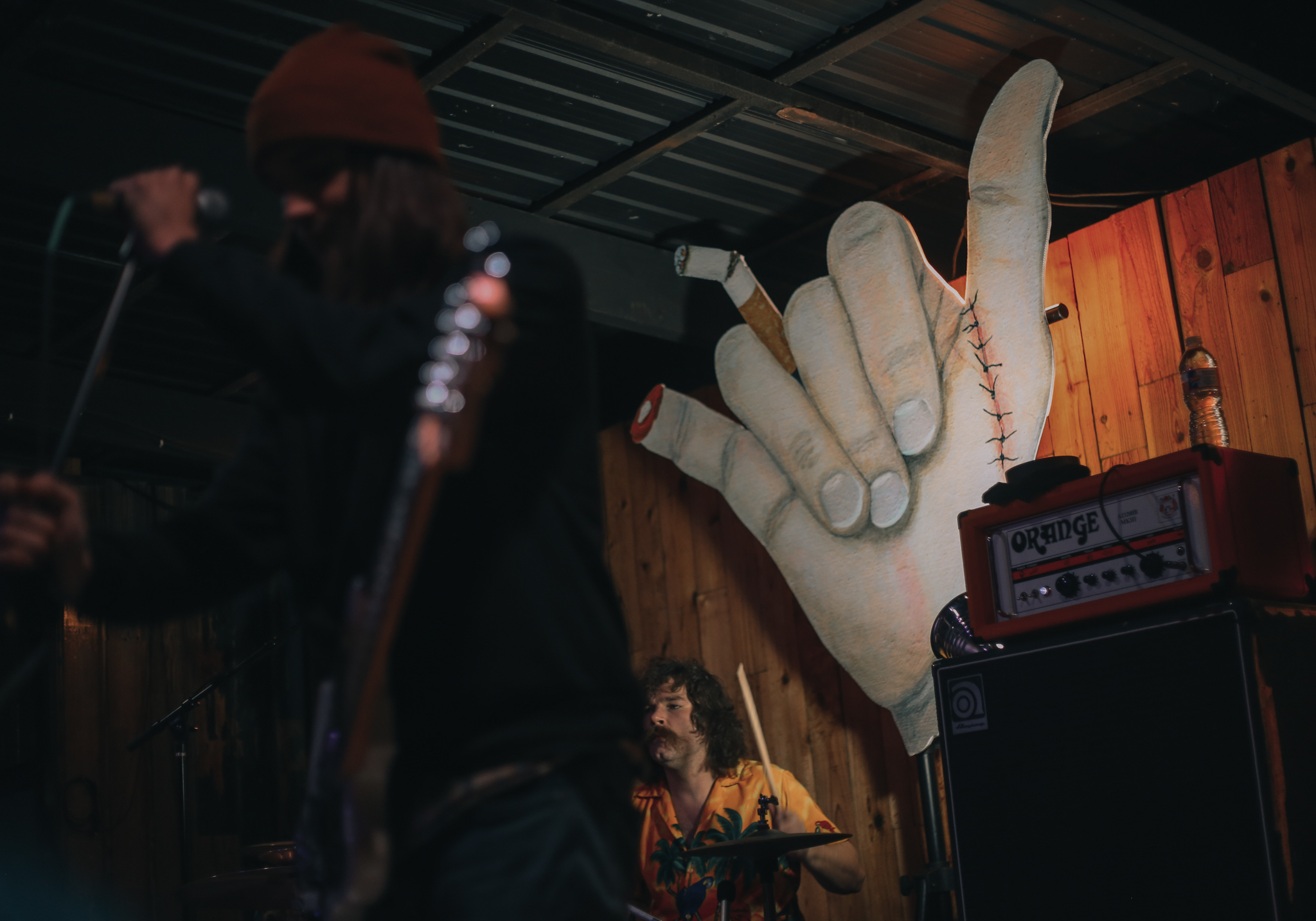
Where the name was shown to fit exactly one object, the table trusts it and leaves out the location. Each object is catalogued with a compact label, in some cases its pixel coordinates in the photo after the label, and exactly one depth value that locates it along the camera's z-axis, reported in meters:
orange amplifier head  2.34
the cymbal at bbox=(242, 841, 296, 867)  3.49
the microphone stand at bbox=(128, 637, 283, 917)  3.94
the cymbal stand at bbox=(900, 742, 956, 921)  2.99
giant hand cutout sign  3.17
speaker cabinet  2.17
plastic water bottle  2.98
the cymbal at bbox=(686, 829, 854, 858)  2.71
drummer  3.25
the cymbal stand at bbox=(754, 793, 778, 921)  2.76
